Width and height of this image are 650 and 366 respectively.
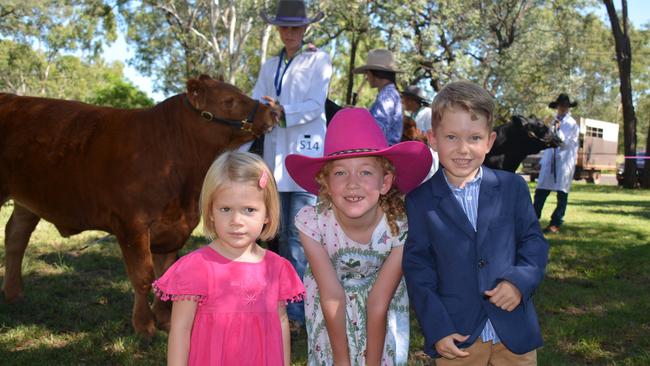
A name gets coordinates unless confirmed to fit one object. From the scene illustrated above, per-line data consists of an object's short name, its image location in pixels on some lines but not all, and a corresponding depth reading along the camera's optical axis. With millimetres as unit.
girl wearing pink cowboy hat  2666
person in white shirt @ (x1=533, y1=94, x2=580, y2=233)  9789
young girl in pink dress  2295
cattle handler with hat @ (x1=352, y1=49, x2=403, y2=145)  5754
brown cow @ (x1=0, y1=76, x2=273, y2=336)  4121
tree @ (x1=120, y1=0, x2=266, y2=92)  25297
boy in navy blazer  2424
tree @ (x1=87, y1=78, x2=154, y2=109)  44438
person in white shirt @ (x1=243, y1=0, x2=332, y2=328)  4477
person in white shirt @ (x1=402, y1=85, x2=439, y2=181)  7930
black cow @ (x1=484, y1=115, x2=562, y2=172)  8633
